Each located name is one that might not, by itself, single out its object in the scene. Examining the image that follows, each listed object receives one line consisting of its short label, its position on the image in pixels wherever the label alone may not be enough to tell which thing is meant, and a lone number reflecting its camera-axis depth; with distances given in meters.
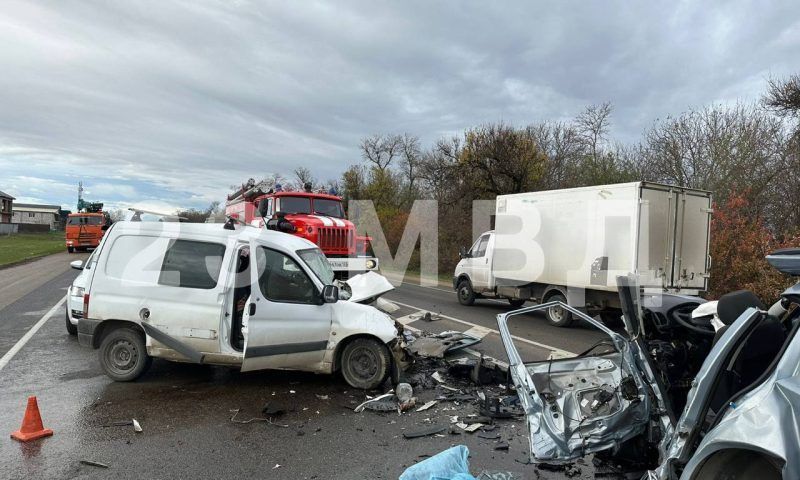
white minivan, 5.64
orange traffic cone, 4.32
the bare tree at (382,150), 49.22
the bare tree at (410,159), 46.94
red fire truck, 12.41
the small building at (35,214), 104.56
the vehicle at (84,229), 34.00
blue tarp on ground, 3.22
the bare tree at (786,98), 15.45
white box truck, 9.73
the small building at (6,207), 86.38
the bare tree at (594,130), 30.84
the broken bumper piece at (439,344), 7.16
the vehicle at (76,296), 7.56
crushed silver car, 2.33
